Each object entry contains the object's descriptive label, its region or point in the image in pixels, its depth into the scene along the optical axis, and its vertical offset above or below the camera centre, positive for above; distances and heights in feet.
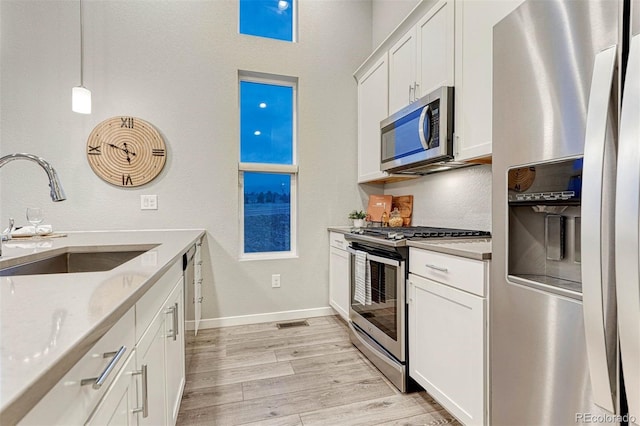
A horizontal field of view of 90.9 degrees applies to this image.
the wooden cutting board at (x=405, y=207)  9.58 +0.24
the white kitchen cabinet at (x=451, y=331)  4.47 -1.87
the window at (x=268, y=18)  10.14 +6.47
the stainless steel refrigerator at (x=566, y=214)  2.62 +0.01
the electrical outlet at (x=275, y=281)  10.12 -2.14
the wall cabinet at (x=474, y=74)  5.36 +2.56
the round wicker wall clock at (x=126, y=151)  8.64 +1.76
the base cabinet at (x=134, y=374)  1.62 -1.23
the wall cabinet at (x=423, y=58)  6.36 +3.60
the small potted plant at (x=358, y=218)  10.25 -0.11
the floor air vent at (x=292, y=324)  9.71 -3.42
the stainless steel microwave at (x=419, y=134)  6.29 +1.81
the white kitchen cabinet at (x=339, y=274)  9.14 -1.84
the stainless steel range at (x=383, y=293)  6.13 -1.73
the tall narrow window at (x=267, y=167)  10.20 +1.54
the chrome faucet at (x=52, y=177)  4.20 +0.53
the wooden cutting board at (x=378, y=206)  10.21 +0.28
